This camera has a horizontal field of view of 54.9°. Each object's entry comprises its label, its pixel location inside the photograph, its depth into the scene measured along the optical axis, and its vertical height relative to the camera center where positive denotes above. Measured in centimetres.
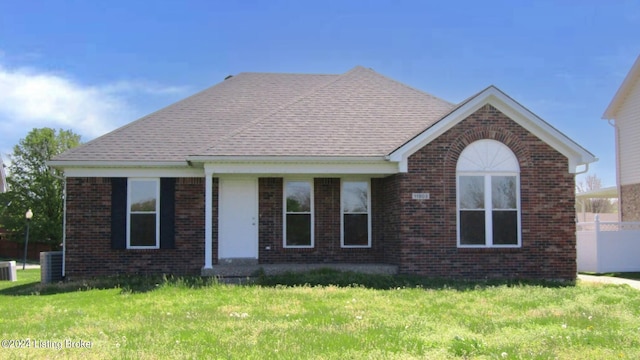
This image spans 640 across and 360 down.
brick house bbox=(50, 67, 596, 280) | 1500 +64
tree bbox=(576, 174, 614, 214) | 6025 +98
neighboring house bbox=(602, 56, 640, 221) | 2269 +288
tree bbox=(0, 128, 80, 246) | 4591 +207
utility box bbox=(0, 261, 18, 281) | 2081 -182
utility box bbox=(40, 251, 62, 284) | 1599 -129
